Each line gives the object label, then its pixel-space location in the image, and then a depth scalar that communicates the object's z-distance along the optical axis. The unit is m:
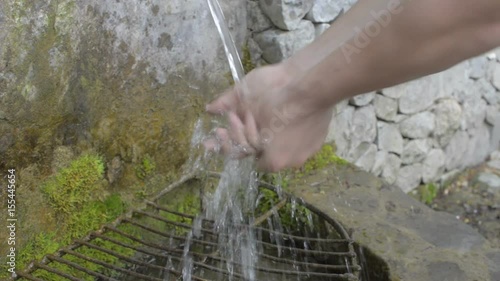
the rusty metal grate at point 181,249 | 2.03
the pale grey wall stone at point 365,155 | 3.05
